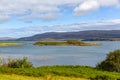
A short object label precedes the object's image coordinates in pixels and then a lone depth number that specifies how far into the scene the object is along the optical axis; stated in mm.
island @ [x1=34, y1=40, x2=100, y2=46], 113276
